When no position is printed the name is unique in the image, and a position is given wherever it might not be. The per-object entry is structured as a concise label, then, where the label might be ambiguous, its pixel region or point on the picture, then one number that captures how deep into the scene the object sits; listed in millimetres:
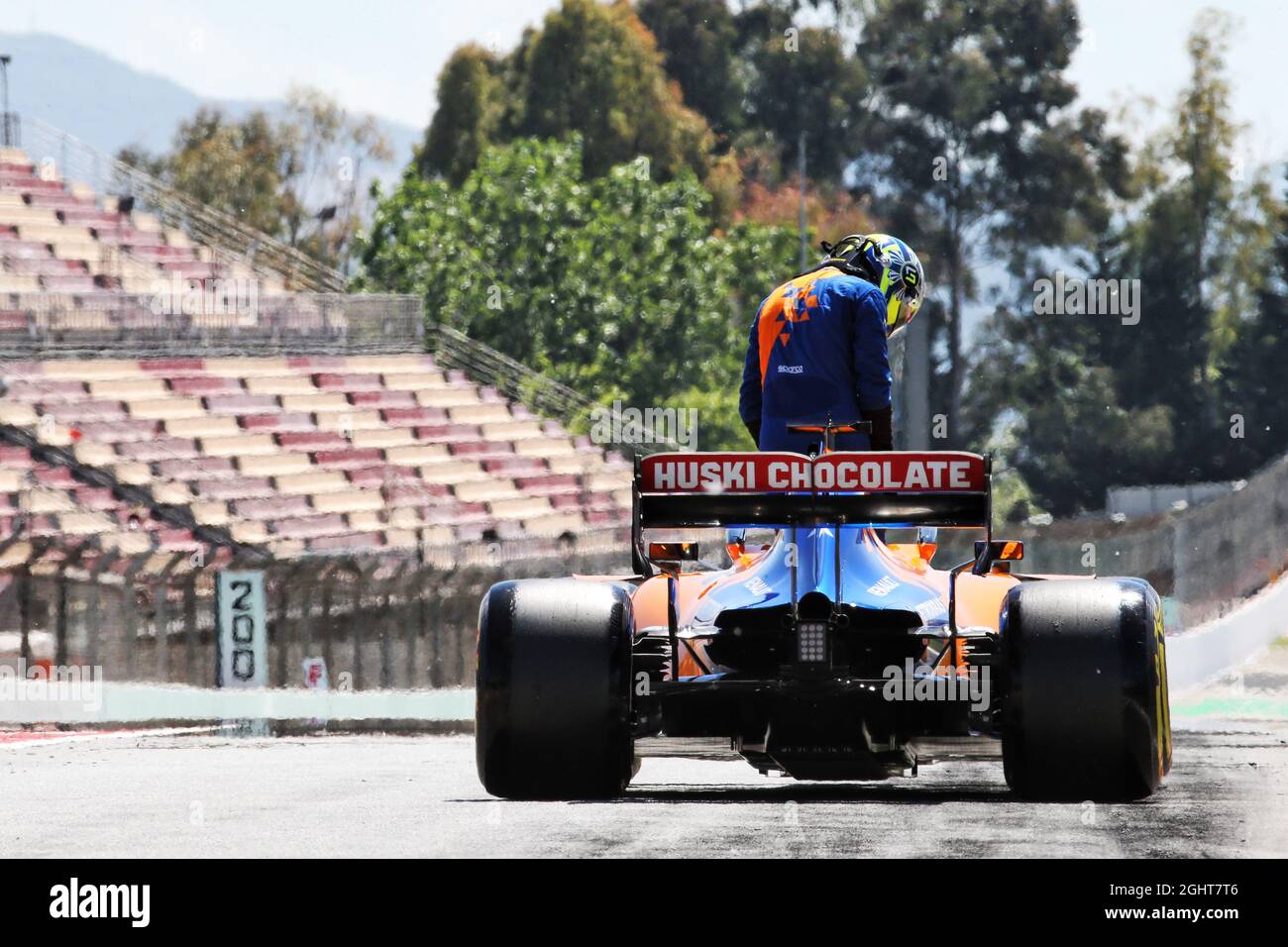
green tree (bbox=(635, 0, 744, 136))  74812
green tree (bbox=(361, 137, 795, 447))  52094
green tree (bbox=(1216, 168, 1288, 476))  63156
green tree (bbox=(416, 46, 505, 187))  69688
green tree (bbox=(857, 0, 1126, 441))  64250
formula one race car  9023
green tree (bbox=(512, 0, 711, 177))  68312
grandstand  32125
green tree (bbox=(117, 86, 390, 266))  72625
